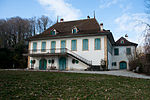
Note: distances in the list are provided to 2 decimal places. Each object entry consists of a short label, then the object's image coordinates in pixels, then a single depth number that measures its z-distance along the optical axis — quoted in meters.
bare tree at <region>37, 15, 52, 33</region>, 41.72
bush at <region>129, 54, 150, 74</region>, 14.59
